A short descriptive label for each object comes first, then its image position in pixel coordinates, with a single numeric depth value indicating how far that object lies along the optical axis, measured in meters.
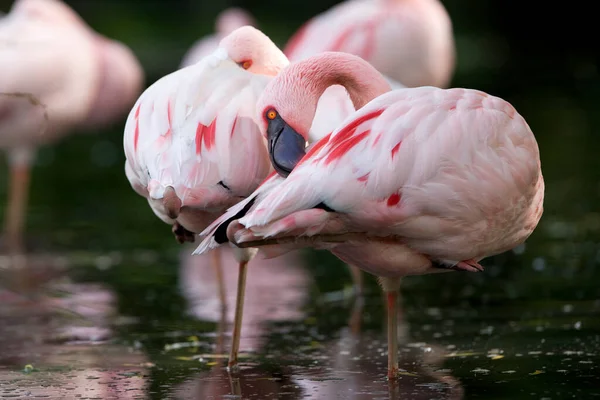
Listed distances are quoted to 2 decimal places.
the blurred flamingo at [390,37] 18.58
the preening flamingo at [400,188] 8.48
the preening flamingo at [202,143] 9.78
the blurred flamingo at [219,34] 20.64
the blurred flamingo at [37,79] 18.31
